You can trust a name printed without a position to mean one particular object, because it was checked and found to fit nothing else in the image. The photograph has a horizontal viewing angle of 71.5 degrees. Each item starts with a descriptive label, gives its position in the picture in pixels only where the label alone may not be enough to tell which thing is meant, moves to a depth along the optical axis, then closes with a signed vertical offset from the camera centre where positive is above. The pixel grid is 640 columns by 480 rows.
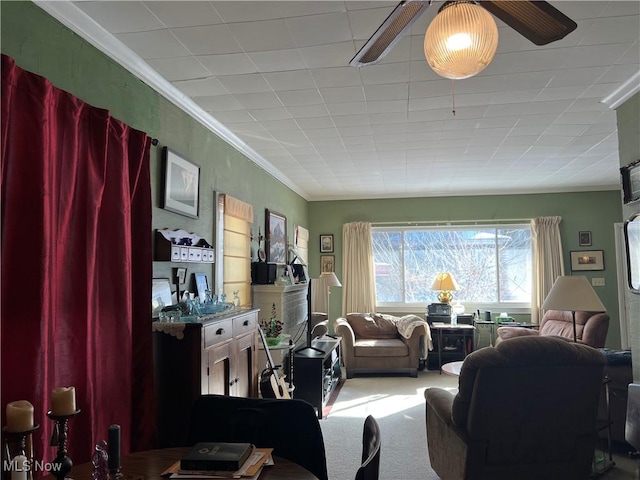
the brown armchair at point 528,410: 2.34 -0.76
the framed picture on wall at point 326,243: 7.70 +0.51
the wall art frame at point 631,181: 3.16 +0.62
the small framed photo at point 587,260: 6.89 +0.12
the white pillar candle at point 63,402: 1.23 -0.35
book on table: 1.31 -0.55
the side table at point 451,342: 6.37 -1.04
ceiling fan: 1.54 +0.91
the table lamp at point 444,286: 6.81 -0.24
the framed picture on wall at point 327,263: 7.66 +0.16
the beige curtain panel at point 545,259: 6.89 +0.15
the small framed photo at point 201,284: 3.31 -0.07
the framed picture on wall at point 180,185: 2.94 +0.63
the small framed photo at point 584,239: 6.96 +0.45
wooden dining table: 1.34 -0.61
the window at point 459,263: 7.19 +0.12
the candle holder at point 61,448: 1.18 -0.47
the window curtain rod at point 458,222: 7.21 +0.80
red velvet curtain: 1.67 +0.06
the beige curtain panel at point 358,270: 7.38 +0.03
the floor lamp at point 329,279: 6.75 -0.10
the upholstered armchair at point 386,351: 5.93 -1.06
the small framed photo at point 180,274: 3.04 +0.01
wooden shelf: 2.78 +0.18
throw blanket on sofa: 5.98 -0.84
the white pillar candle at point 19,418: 1.19 -0.38
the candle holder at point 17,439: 1.21 -0.44
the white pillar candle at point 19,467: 1.18 -0.51
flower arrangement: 4.11 -0.50
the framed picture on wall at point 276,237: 5.22 +0.45
